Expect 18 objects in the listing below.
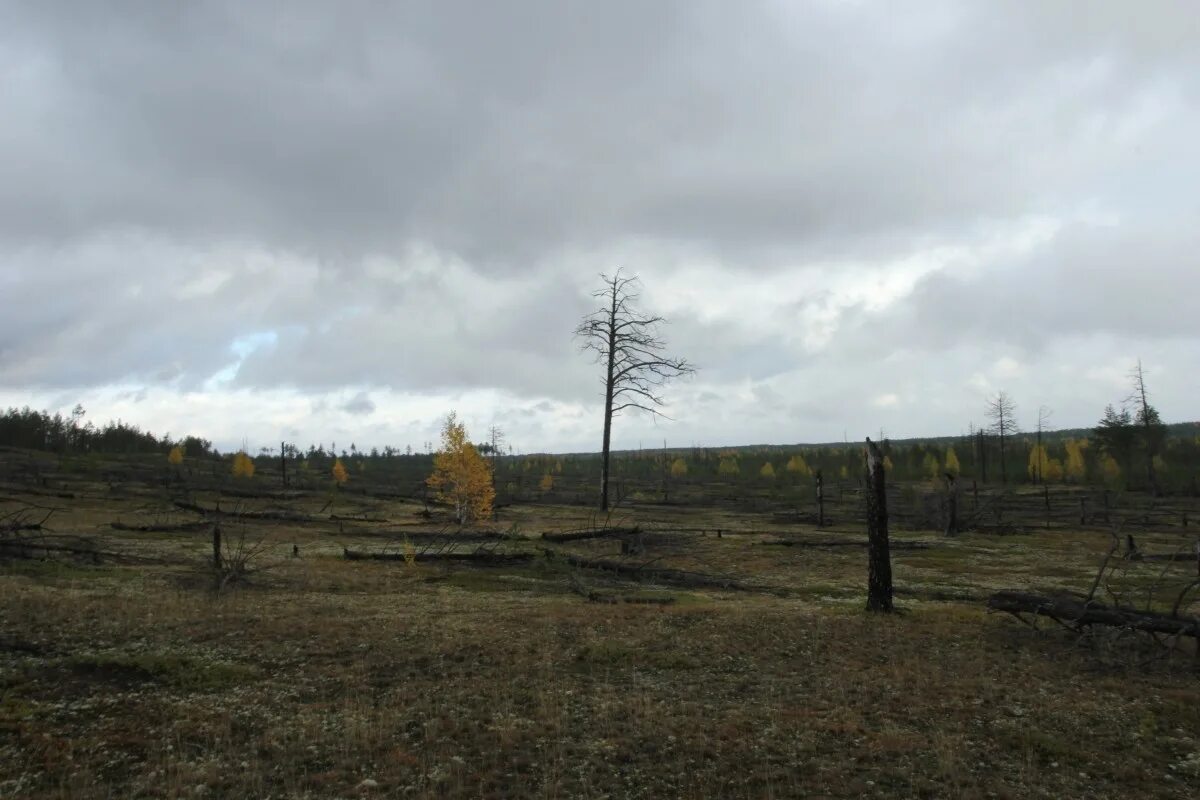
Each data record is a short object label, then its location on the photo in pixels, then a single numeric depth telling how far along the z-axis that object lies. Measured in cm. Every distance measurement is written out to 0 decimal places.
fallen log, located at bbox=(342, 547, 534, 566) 2667
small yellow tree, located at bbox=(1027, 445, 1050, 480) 9488
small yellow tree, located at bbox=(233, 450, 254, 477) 8931
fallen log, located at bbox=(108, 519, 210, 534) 3497
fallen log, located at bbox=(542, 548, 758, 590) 2242
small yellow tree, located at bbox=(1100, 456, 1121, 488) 7764
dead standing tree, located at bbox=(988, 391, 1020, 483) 8933
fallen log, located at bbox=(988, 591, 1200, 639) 1258
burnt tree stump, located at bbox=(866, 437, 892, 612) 1661
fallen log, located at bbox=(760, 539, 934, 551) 3247
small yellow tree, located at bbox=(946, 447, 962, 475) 10712
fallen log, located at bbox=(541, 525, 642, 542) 2955
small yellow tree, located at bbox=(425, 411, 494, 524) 4350
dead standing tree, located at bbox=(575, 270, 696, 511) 3866
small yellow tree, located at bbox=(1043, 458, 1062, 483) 9895
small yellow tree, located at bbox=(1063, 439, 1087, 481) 9518
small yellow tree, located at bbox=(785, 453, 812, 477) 12731
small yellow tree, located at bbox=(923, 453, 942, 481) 10881
